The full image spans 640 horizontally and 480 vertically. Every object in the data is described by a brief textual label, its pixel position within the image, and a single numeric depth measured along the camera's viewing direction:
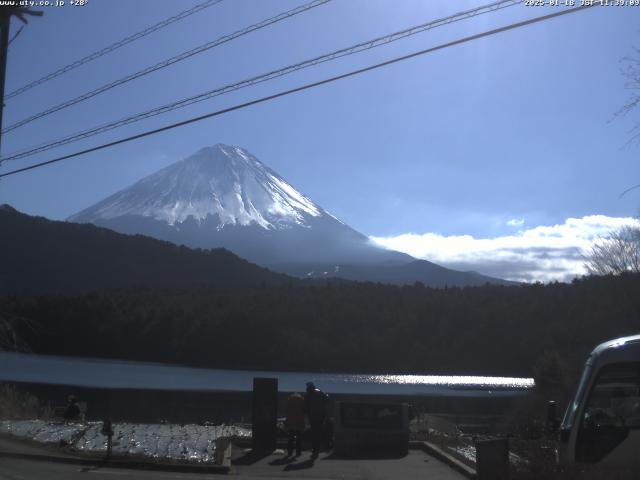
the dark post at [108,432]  15.30
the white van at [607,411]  9.28
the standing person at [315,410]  17.48
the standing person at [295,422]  17.19
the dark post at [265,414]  17.72
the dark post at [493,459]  11.59
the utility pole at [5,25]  14.52
